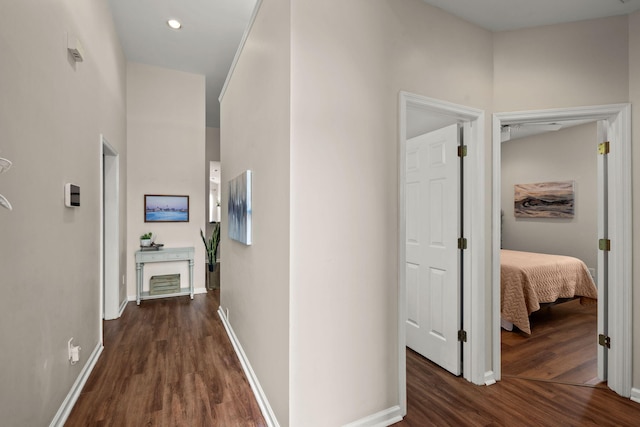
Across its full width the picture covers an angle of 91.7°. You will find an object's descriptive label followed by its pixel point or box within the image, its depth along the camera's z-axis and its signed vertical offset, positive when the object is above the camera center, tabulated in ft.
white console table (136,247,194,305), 14.71 -2.20
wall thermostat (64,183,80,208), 6.67 +0.39
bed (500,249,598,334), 11.18 -2.73
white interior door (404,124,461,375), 8.09 -0.93
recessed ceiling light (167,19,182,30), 12.13 +7.50
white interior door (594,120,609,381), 7.70 -1.12
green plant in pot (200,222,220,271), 17.63 -2.10
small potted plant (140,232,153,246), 15.25 -1.33
